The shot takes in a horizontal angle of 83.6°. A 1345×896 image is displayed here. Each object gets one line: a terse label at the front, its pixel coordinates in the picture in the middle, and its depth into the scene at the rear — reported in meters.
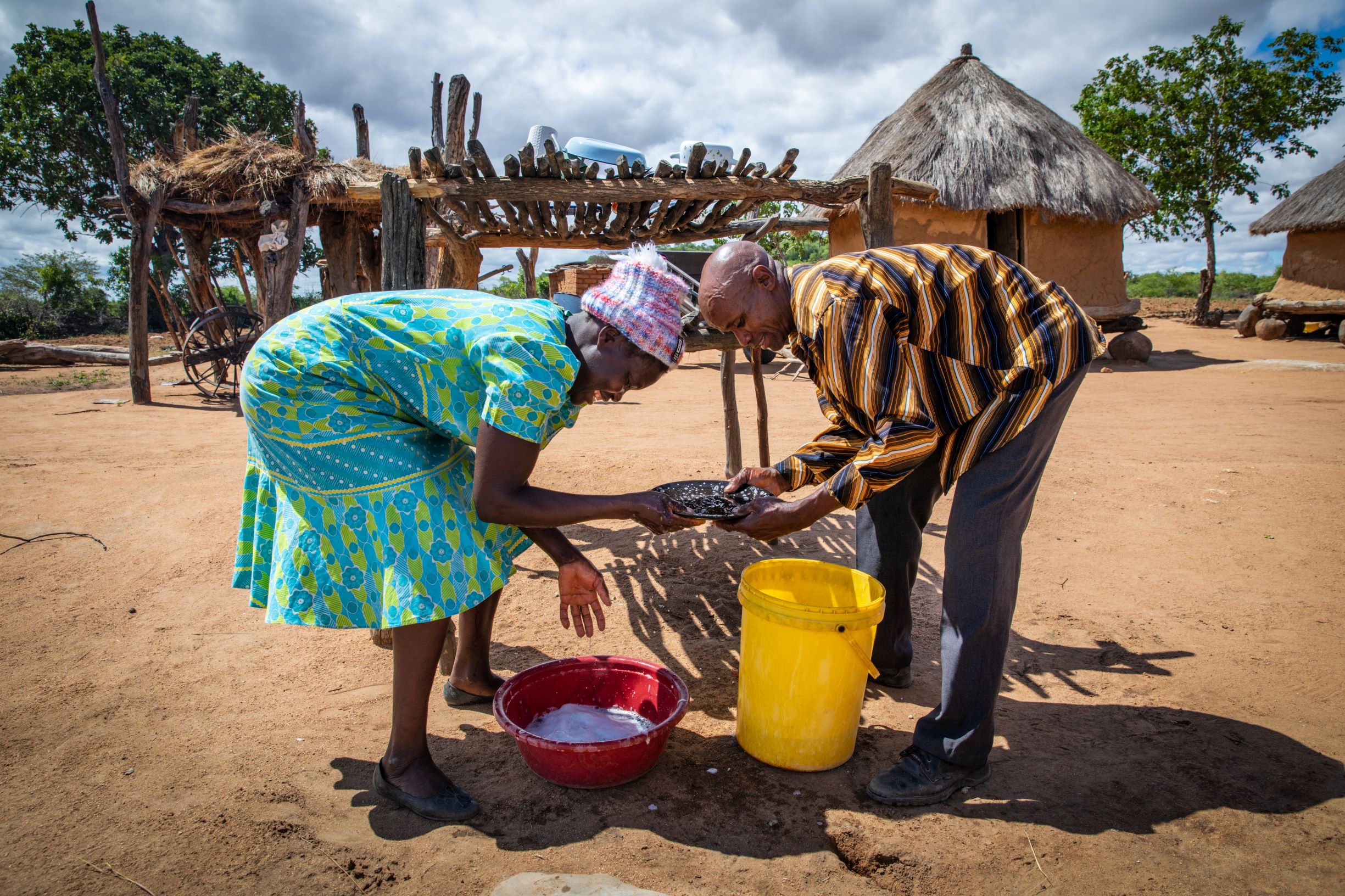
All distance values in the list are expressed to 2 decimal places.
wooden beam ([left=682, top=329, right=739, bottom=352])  3.62
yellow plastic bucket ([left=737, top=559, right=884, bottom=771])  2.11
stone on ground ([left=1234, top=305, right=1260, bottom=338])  15.27
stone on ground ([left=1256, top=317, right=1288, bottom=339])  14.46
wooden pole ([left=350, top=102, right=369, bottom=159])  10.88
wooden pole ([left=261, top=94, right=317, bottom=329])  8.43
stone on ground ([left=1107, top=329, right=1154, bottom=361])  11.85
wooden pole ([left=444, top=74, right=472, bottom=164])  6.54
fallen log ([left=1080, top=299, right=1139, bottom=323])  12.33
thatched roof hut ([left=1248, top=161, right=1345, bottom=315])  14.09
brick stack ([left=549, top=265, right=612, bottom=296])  14.35
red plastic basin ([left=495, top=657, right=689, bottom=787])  2.05
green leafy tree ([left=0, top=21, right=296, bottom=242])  19.78
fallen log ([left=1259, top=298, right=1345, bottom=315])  13.81
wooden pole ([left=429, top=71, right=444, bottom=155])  9.91
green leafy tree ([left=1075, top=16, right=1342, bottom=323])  16.53
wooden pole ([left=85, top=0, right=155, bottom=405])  9.24
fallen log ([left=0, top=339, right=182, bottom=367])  13.86
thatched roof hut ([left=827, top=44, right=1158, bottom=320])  11.11
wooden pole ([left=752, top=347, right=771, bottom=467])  4.45
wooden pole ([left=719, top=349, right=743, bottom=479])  4.66
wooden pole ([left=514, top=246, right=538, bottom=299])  13.54
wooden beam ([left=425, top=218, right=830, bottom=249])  4.20
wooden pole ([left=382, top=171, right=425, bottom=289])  3.27
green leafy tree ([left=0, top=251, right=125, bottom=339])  20.41
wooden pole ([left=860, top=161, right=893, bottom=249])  3.89
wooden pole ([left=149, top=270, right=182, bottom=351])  13.43
